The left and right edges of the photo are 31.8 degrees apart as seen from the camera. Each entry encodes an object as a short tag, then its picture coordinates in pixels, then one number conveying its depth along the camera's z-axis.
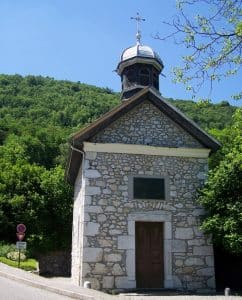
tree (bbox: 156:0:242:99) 8.31
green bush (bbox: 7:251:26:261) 22.47
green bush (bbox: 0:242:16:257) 22.68
